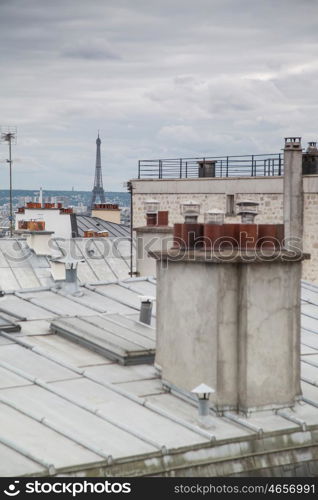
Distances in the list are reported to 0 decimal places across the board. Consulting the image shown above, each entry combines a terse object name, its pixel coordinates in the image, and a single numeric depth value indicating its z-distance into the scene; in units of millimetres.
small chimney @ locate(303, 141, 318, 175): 42875
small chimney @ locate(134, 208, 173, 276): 26233
